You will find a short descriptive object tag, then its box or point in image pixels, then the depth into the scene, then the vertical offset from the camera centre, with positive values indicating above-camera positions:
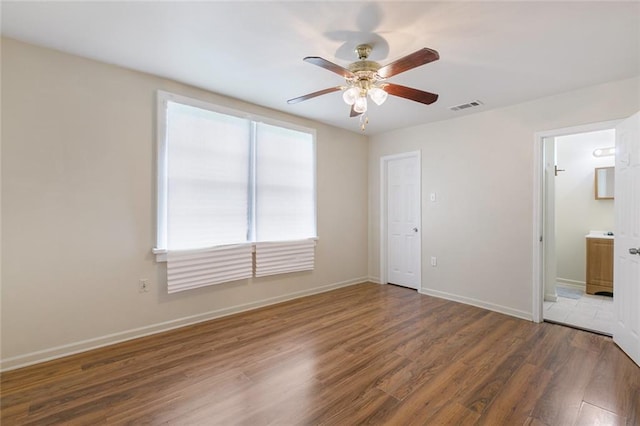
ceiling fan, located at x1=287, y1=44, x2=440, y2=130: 2.27 +1.01
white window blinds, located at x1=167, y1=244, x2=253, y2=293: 3.07 -0.62
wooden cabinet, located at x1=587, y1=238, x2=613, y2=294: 4.25 -0.76
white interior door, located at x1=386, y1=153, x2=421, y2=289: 4.70 -0.14
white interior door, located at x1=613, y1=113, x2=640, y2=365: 2.48 -0.24
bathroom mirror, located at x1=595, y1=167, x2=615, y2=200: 4.53 +0.48
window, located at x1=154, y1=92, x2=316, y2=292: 3.08 +0.39
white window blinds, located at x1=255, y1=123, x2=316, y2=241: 3.82 +0.39
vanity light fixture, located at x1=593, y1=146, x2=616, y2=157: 4.54 +0.98
